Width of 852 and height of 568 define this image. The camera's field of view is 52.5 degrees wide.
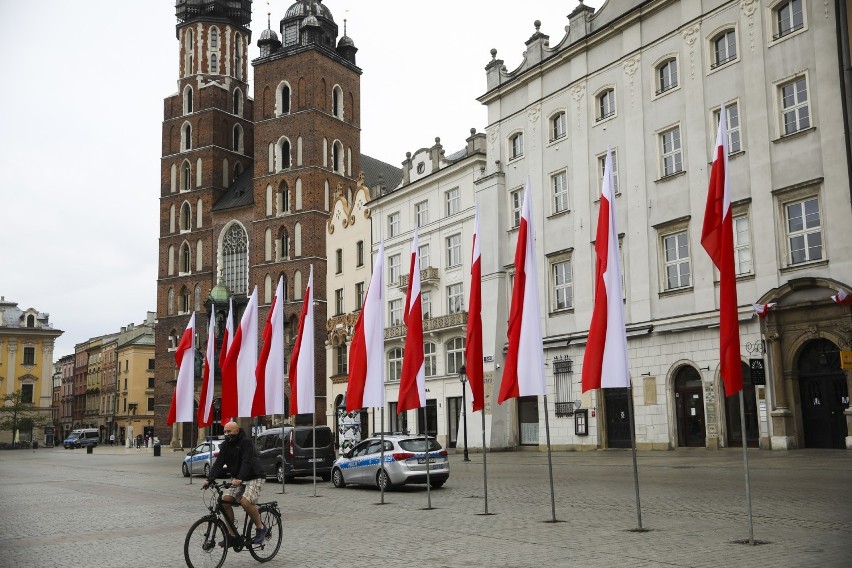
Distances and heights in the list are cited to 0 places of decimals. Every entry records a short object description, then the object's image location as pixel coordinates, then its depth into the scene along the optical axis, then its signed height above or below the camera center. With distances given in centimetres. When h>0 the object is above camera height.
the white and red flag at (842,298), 2611 +281
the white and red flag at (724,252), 1185 +200
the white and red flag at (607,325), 1346 +113
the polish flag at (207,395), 2834 +39
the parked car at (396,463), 2159 -153
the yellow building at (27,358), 10500 +646
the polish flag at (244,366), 2477 +115
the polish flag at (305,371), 2273 +89
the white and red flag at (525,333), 1513 +117
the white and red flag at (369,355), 1928 +107
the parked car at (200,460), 3033 -188
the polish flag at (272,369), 2312 +99
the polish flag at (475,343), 1652 +112
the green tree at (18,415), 9738 -49
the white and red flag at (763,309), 2812 +275
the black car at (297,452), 2703 -147
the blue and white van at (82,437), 8906 -295
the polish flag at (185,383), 2906 +82
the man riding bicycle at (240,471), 1112 -86
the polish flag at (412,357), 1825 +94
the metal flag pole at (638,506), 1252 -158
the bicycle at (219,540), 1055 -167
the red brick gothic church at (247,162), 6756 +2027
